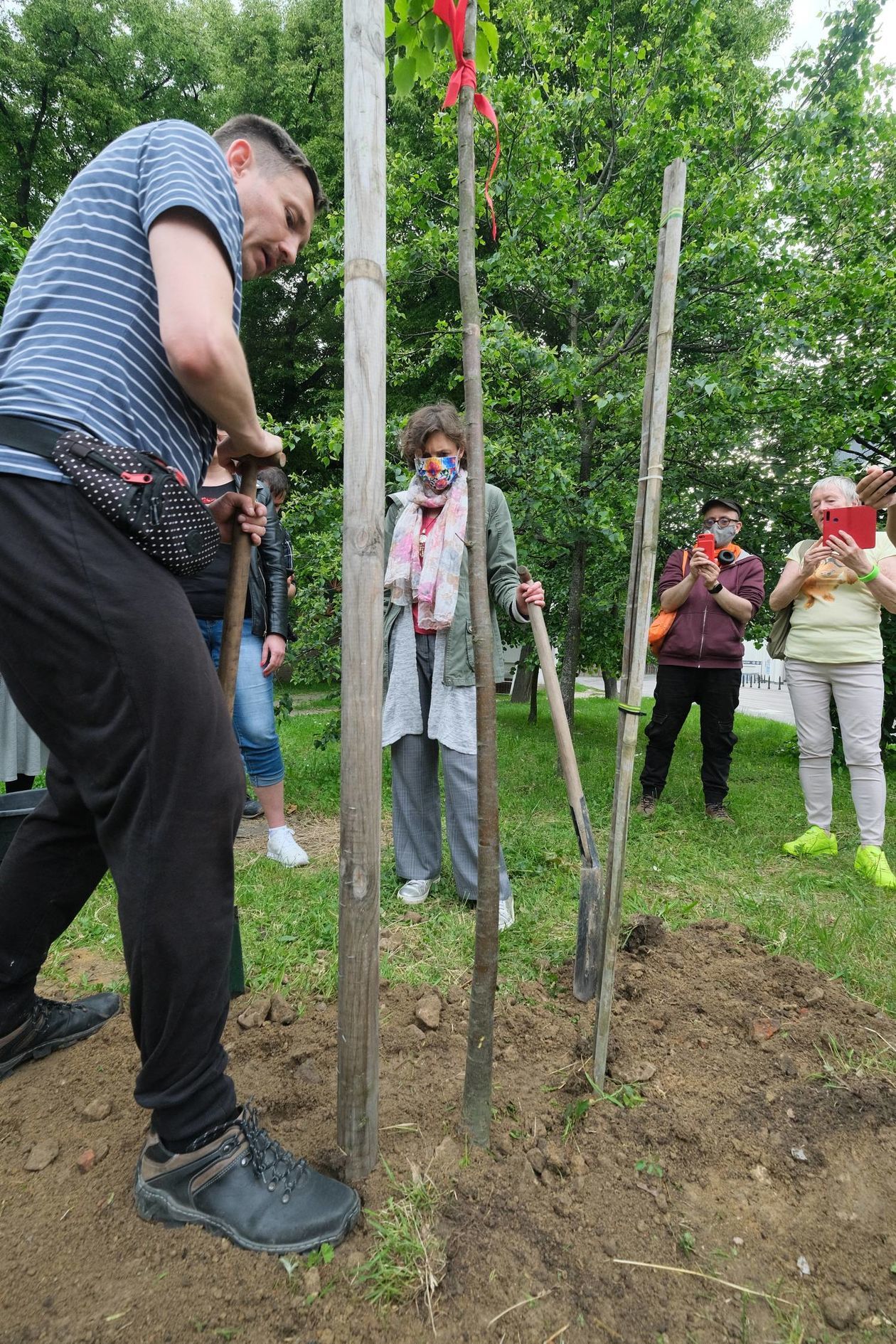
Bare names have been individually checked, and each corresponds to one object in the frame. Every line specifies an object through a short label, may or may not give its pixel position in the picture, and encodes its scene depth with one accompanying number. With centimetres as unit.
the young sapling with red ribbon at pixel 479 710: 144
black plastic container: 254
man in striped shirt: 125
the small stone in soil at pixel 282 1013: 215
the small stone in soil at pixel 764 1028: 208
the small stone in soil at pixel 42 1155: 156
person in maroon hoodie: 476
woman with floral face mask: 302
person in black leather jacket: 354
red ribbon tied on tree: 144
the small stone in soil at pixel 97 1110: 171
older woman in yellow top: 376
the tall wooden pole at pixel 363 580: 135
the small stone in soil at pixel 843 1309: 127
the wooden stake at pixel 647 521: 163
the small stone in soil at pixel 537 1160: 157
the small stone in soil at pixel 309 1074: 184
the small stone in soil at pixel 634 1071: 187
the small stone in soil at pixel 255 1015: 213
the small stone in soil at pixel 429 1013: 211
